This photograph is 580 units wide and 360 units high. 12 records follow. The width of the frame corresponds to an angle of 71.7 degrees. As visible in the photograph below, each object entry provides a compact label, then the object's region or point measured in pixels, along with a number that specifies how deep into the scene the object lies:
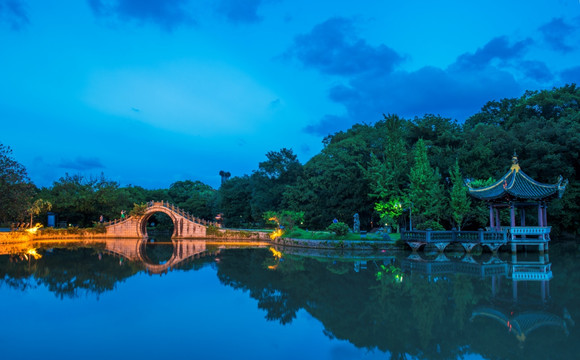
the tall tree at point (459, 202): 24.19
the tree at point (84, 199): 39.47
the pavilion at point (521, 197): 20.77
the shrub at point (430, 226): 22.47
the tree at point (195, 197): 48.09
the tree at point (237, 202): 41.28
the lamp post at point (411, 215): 25.28
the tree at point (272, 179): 37.88
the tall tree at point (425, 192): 25.33
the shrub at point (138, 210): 38.38
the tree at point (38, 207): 32.97
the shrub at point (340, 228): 25.14
